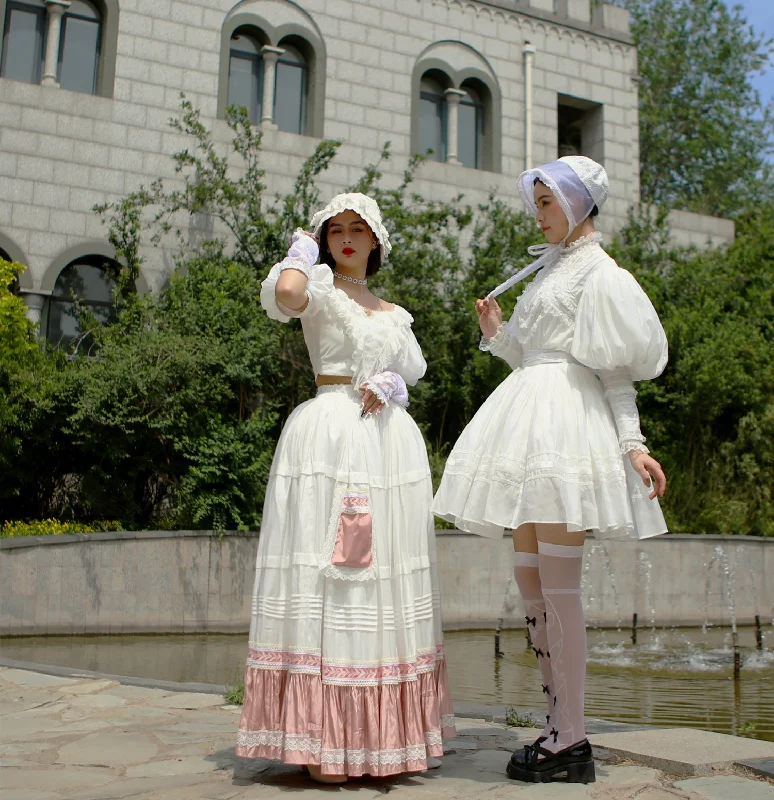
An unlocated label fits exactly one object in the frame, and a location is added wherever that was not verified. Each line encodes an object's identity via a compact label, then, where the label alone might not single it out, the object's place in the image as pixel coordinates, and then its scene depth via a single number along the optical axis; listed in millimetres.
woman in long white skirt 3473
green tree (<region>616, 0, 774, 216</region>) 27641
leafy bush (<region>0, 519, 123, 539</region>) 9688
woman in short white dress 3465
